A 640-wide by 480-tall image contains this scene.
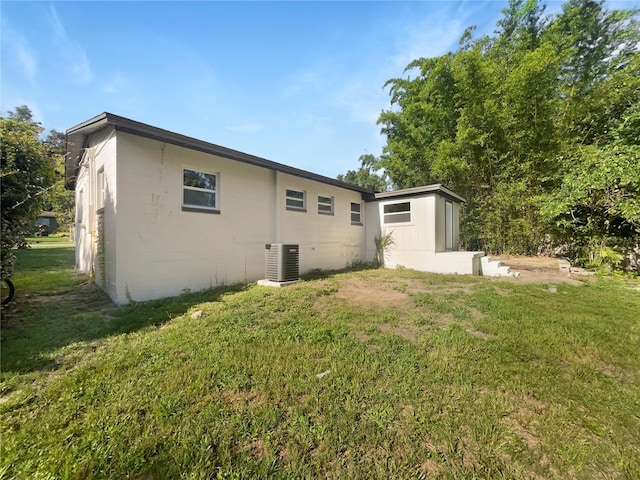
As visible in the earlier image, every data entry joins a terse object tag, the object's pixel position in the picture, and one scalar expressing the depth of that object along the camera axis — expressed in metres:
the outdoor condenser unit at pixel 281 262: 6.04
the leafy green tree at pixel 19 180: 3.48
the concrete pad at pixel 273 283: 5.90
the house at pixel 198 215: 4.70
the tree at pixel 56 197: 4.35
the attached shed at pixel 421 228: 8.23
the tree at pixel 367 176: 28.58
